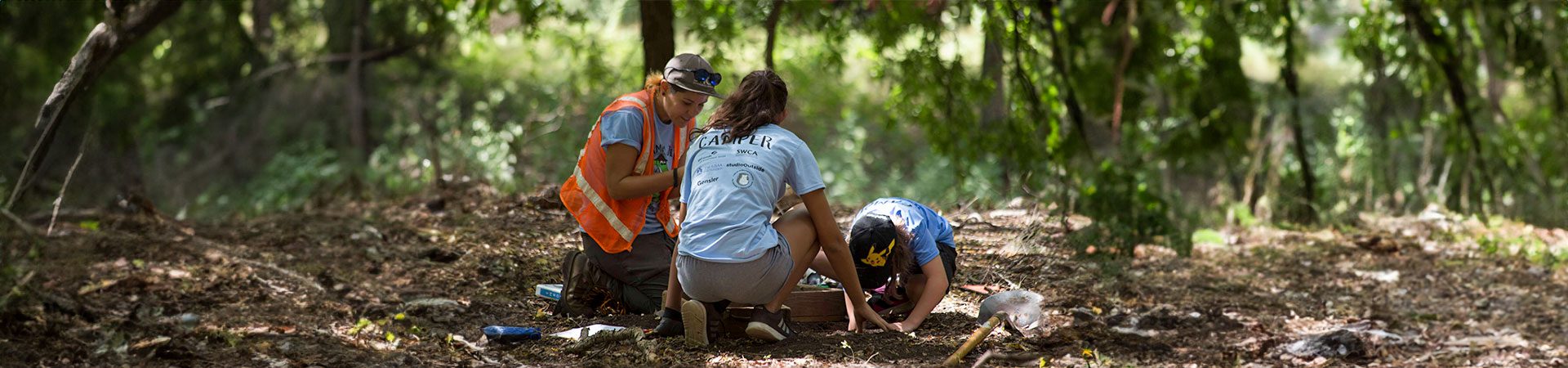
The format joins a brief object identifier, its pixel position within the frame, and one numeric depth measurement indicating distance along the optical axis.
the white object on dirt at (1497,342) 12.12
